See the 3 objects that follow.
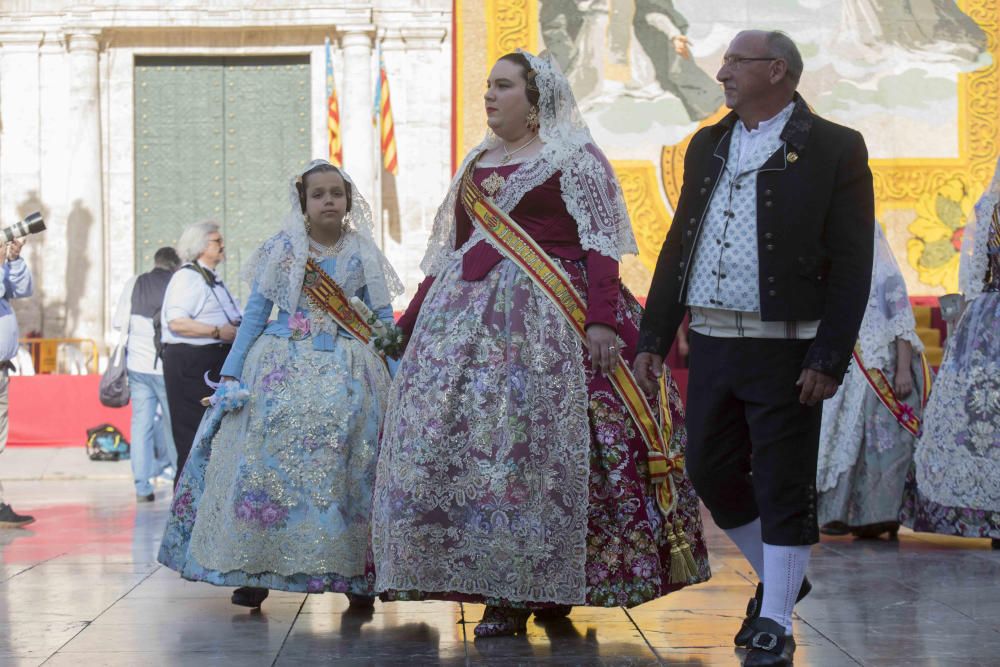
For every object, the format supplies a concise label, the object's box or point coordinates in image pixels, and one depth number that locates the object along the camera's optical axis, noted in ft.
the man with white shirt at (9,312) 24.59
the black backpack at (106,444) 35.55
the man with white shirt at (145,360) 28.94
